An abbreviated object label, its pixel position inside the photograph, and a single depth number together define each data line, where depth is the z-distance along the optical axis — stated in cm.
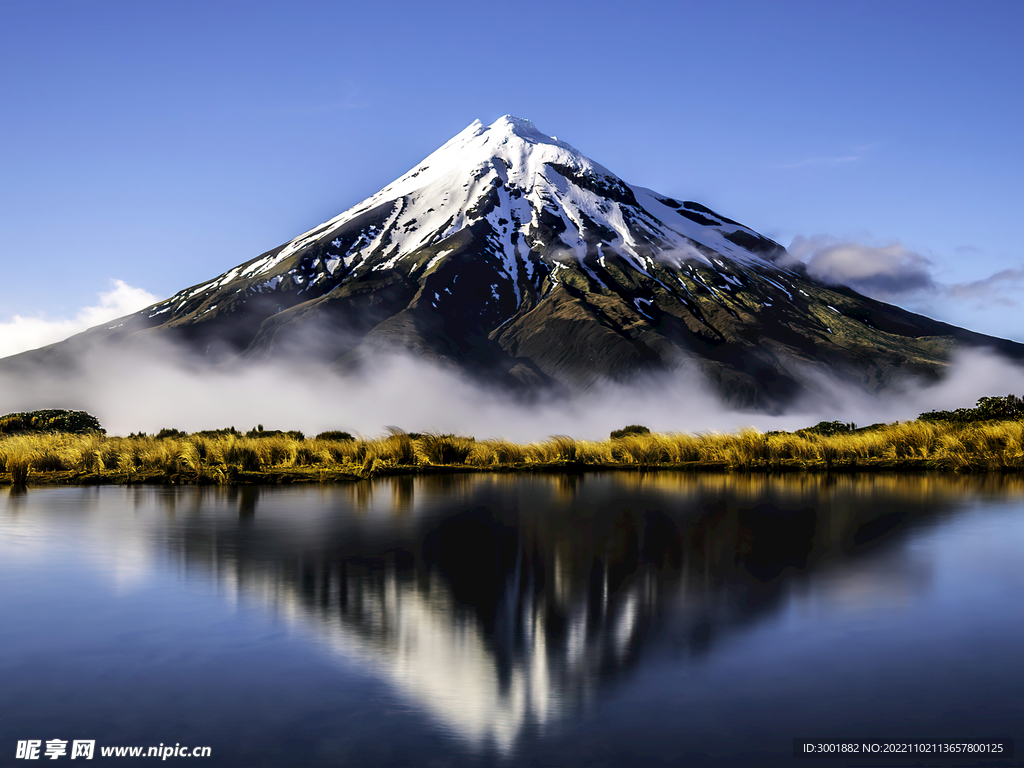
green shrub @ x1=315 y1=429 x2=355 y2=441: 2984
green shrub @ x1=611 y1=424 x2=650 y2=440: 3403
